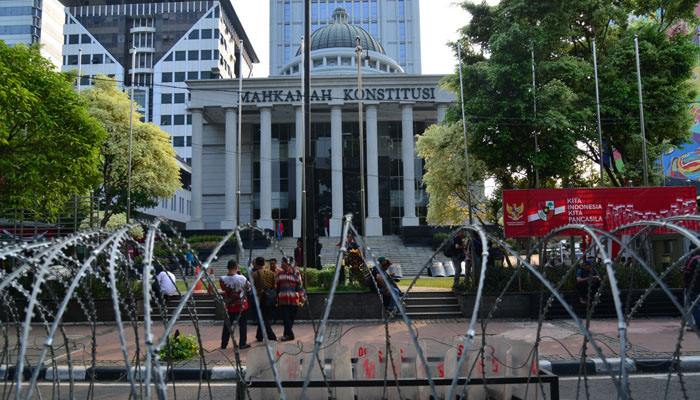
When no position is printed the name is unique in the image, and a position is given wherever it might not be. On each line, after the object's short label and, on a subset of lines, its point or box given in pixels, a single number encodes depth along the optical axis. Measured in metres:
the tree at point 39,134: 16.67
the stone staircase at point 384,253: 33.28
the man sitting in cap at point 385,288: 13.89
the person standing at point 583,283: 15.46
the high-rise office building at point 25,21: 81.00
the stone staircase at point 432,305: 16.22
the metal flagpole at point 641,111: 20.59
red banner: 17.92
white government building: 46.84
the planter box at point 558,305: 15.87
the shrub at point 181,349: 10.02
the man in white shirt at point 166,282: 15.71
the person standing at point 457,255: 17.86
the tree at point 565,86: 21.09
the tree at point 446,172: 26.73
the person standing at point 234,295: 10.98
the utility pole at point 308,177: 18.27
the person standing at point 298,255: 19.69
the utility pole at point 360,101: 26.64
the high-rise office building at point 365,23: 83.88
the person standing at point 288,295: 12.10
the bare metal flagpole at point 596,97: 21.05
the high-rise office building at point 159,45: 88.81
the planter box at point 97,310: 16.16
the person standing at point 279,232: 42.00
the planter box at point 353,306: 16.02
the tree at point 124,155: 33.25
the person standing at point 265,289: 12.08
